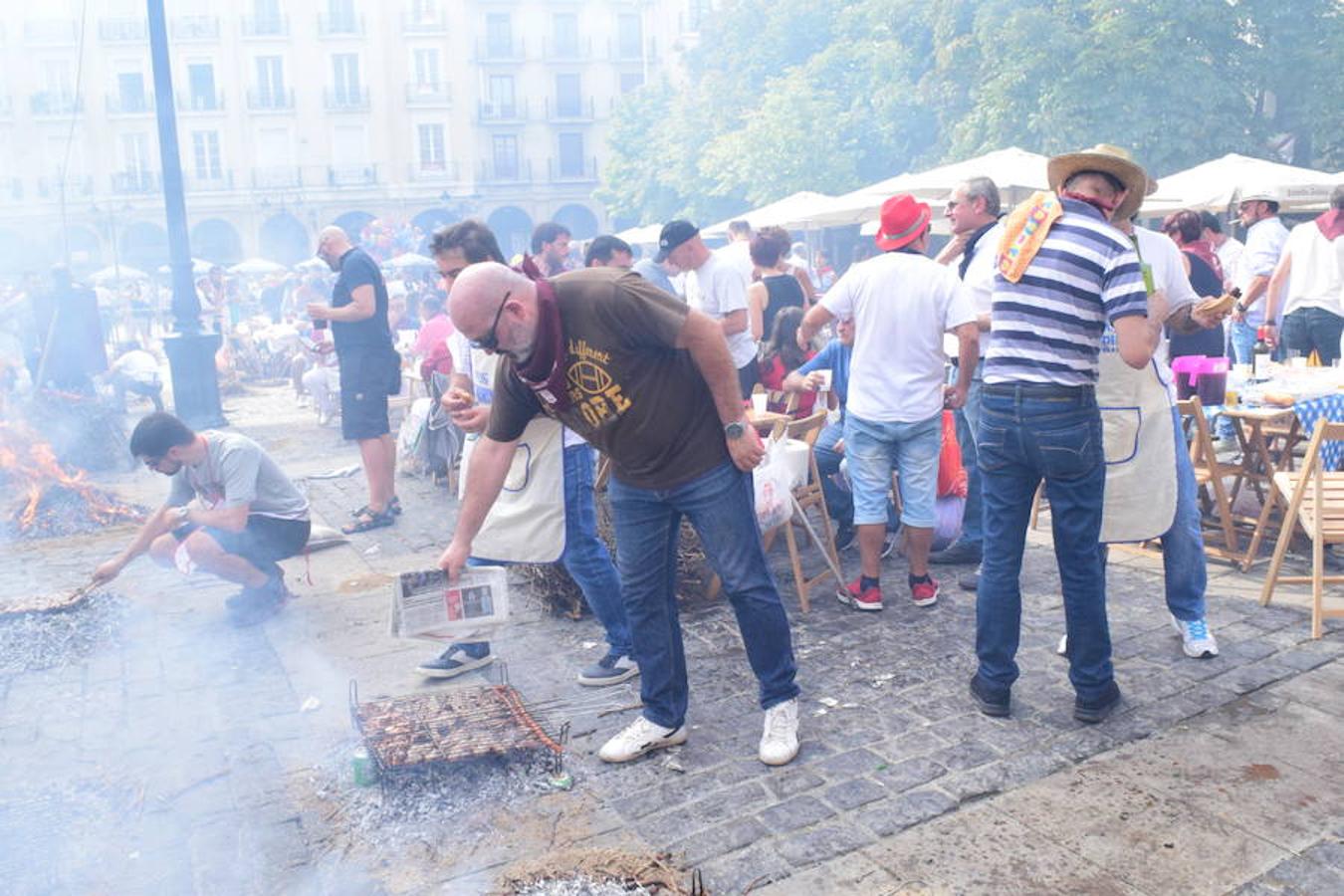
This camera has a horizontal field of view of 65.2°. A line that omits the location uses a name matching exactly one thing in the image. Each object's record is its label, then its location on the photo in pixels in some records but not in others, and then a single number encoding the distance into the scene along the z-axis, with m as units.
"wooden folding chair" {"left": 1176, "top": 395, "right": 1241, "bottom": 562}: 5.40
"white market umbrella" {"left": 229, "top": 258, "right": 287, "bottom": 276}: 31.00
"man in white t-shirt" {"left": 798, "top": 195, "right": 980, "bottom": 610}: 4.90
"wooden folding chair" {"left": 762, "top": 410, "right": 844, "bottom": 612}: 5.25
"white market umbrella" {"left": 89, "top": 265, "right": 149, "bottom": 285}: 29.84
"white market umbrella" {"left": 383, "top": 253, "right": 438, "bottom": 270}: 27.64
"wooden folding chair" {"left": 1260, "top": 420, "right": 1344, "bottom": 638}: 4.51
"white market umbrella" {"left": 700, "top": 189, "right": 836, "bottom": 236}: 14.41
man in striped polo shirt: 3.53
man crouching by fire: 5.11
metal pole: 10.23
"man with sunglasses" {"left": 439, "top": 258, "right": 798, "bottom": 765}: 3.28
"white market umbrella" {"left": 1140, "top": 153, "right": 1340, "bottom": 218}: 11.12
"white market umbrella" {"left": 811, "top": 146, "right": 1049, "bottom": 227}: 8.95
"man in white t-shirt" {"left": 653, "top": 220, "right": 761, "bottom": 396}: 6.14
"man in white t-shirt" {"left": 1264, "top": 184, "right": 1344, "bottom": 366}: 7.46
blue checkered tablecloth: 5.67
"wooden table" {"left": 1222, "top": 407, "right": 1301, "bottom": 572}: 5.66
